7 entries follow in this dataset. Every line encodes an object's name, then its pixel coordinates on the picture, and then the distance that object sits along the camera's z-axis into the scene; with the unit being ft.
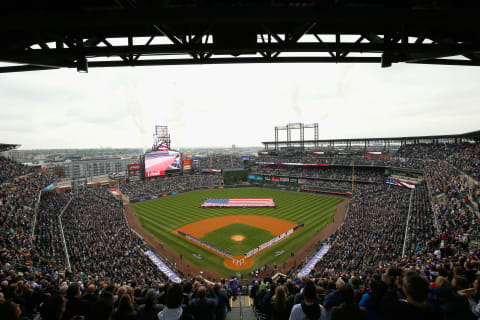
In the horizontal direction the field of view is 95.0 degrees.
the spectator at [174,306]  11.30
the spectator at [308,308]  10.85
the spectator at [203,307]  13.01
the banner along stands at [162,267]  55.88
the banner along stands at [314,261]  55.48
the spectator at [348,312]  8.52
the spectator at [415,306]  8.66
